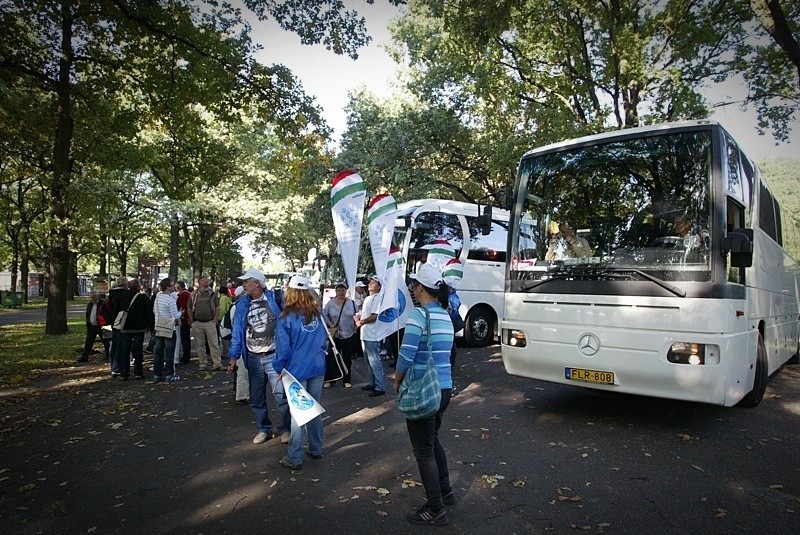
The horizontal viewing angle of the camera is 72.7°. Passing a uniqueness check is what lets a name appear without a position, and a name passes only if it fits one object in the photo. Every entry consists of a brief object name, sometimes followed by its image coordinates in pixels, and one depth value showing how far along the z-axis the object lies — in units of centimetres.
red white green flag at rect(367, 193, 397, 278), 862
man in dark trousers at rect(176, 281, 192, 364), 1177
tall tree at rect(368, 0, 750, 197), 1552
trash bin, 3450
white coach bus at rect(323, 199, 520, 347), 1297
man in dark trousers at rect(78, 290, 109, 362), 1192
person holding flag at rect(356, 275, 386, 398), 841
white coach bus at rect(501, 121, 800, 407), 553
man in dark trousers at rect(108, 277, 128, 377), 975
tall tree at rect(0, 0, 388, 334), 1145
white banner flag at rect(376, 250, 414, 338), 819
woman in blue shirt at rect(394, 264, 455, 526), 389
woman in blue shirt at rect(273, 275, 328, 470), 516
